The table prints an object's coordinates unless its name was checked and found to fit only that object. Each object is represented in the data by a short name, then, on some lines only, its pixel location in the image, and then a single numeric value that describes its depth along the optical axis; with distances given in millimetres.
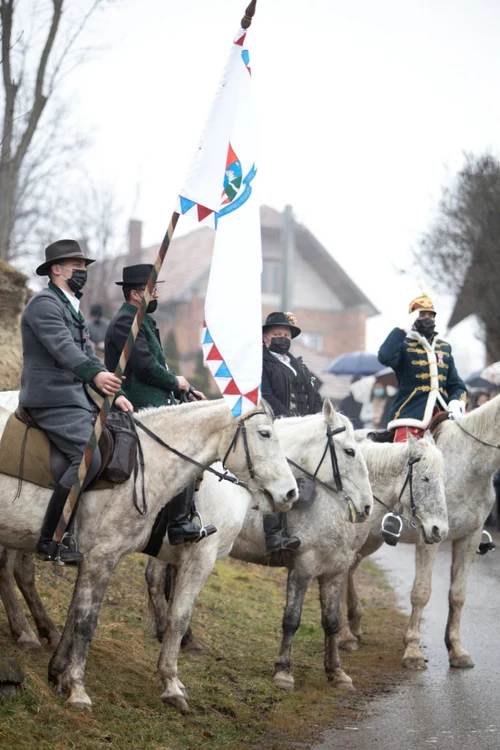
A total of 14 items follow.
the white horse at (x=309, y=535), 9000
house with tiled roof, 53469
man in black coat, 10672
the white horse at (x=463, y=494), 10812
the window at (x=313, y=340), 59688
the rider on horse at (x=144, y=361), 8094
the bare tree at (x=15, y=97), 12461
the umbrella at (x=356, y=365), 28969
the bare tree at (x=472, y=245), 27406
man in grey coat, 7039
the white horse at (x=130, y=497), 7094
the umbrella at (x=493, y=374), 19219
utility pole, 28641
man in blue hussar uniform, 11891
